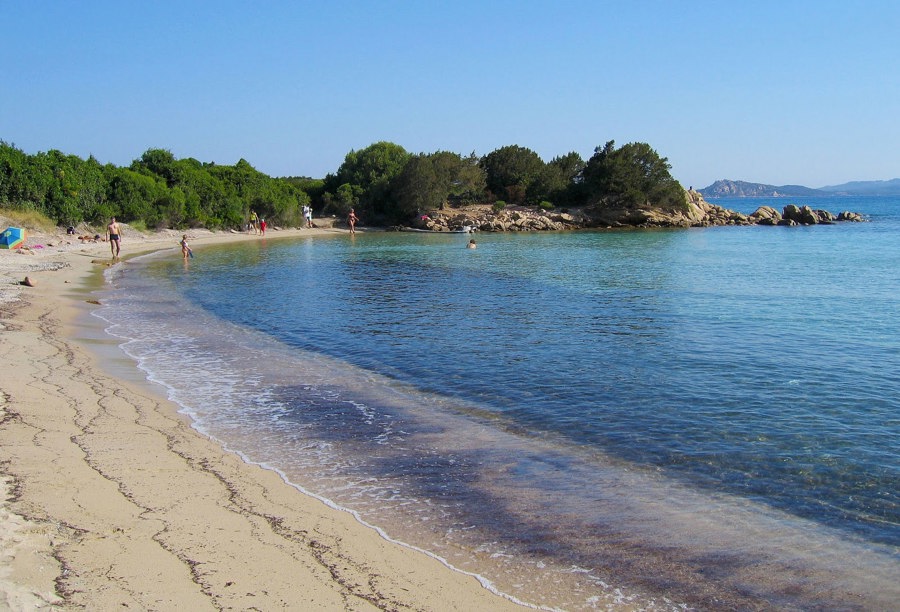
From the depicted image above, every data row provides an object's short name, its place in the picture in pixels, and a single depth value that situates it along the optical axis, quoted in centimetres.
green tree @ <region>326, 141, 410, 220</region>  7788
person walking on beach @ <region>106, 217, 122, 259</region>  3505
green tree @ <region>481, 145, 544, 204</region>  8238
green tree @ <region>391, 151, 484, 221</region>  7381
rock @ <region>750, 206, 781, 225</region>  7912
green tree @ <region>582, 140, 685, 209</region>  7412
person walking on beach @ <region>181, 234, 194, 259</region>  3797
